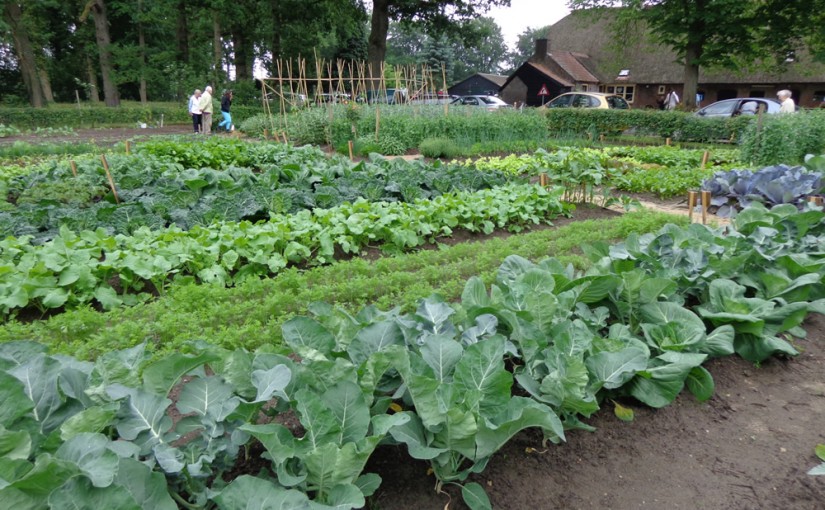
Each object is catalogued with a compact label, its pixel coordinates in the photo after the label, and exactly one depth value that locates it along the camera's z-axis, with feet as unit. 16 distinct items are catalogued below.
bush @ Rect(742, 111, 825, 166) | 33.99
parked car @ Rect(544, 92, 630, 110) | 69.36
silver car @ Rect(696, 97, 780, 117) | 54.65
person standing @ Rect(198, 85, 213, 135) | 58.49
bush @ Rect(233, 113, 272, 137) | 58.54
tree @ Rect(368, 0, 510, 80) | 83.92
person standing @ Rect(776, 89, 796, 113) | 45.50
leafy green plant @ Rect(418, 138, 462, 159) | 44.80
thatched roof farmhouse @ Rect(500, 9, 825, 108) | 88.53
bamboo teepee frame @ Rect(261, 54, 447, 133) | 55.91
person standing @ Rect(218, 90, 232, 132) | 63.31
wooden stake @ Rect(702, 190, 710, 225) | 20.25
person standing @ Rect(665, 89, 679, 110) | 73.36
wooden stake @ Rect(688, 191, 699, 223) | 21.29
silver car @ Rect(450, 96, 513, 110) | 89.25
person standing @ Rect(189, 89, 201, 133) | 60.29
